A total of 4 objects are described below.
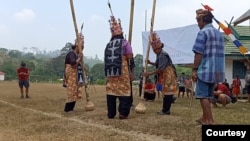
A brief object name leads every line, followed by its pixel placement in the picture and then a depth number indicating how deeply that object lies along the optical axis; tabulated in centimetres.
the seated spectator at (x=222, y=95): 1180
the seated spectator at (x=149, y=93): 1554
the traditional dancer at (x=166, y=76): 922
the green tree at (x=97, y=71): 5546
